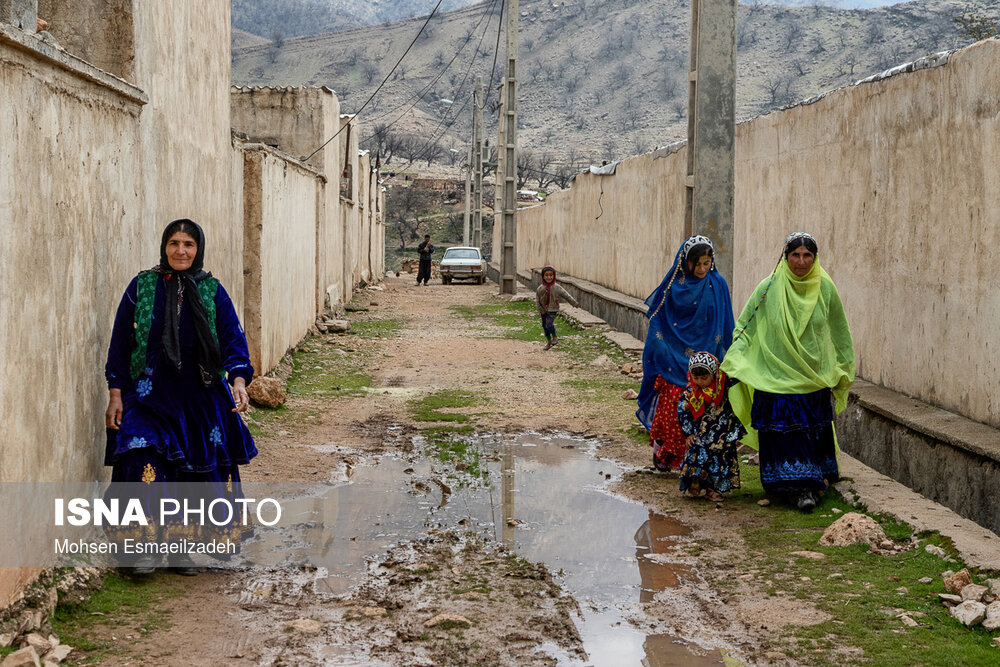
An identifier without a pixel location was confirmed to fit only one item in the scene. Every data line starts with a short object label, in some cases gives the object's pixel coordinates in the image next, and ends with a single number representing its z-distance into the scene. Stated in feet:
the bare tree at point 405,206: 184.03
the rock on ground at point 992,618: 13.04
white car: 115.65
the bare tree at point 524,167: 211.00
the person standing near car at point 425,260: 109.19
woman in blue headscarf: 22.56
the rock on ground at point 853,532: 17.02
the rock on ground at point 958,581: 14.37
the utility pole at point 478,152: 127.85
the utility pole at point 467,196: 141.06
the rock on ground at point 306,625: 13.35
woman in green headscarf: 19.76
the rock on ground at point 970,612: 13.28
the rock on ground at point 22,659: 11.07
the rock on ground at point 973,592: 13.85
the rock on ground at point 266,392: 28.86
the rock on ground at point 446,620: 13.60
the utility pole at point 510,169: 80.38
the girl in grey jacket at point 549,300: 46.68
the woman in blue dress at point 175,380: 15.37
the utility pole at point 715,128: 27.07
